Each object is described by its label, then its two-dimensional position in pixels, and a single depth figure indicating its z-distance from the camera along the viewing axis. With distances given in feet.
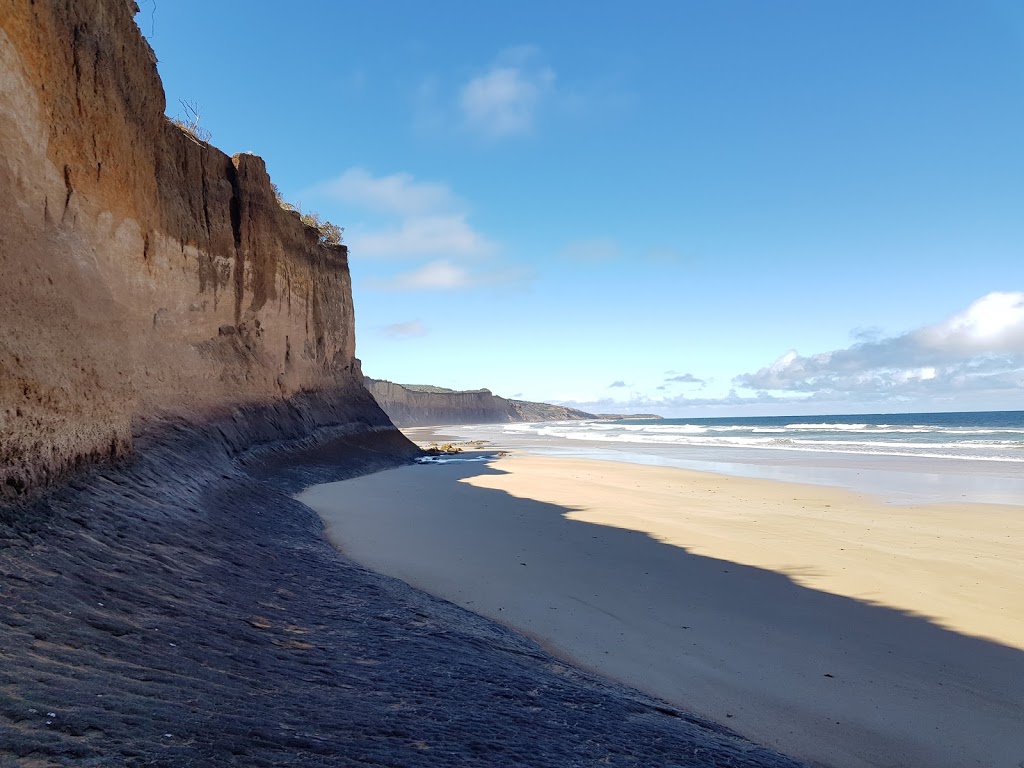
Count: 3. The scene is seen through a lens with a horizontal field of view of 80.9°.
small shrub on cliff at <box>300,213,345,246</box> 67.51
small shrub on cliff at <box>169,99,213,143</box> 41.32
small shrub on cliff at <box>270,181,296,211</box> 56.59
